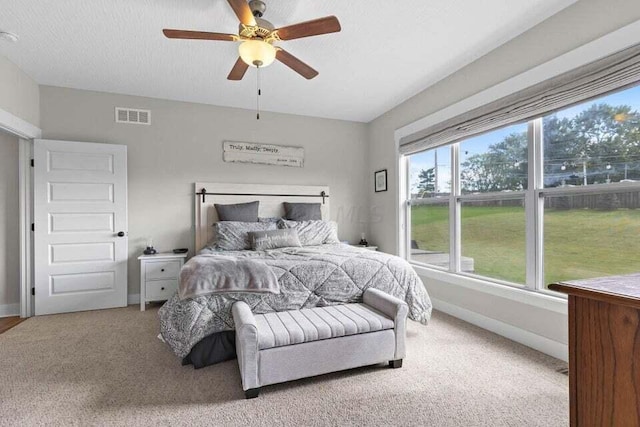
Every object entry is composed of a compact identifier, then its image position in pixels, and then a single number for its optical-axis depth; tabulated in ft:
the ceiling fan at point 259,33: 6.25
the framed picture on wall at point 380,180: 14.65
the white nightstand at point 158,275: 11.48
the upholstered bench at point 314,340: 5.90
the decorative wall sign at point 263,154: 13.83
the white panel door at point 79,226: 10.98
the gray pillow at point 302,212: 13.80
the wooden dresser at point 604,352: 2.16
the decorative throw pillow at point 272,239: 10.88
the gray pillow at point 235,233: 11.29
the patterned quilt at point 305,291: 6.90
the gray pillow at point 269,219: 13.10
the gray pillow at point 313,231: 12.28
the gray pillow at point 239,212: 12.71
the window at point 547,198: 6.70
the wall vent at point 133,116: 12.30
